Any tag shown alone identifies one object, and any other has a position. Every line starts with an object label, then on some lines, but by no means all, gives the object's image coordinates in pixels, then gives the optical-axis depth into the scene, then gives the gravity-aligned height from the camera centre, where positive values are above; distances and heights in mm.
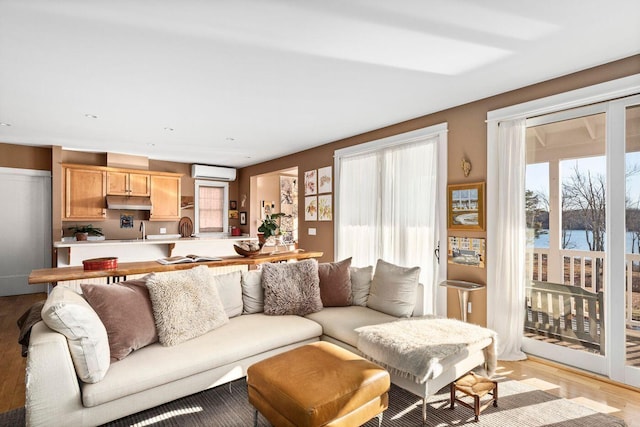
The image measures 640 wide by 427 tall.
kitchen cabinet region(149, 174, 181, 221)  6719 +348
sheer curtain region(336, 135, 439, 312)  3939 +96
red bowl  3012 -454
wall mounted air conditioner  7367 +954
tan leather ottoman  1724 -966
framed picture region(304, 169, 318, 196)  5719 +561
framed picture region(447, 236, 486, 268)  3412 -393
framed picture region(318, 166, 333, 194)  5445 +566
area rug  2162 -1358
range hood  6164 +223
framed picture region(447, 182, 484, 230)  3422 +87
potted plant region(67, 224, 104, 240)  5828 -304
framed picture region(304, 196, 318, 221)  5734 +111
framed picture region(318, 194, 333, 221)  5434 +105
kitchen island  5146 -606
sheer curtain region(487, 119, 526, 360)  3160 -306
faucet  6839 -304
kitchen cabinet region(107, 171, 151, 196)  6227 +591
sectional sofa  1807 -888
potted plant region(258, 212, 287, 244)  4074 -193
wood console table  2758 -516
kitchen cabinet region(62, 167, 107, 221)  5816 +369
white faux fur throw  2135 -901
